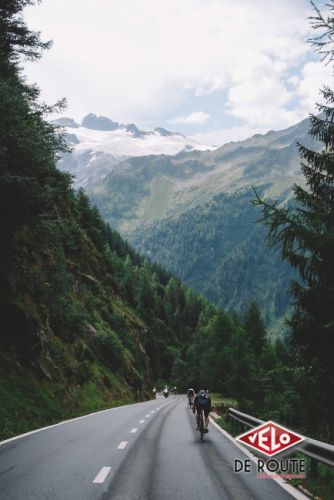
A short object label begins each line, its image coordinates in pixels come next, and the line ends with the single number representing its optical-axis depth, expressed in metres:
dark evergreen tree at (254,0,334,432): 12.80
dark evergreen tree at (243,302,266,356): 78.12
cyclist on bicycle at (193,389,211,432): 16.52
